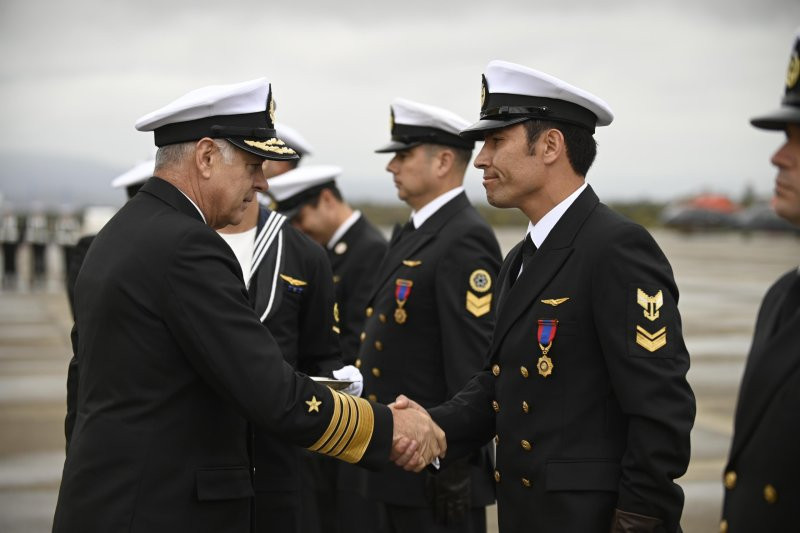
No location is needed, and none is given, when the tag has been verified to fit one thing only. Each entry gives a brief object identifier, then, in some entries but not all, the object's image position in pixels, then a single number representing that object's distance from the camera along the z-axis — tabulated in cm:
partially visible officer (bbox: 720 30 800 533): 220
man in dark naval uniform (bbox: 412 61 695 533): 278
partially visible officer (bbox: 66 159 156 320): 488
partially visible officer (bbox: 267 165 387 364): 590
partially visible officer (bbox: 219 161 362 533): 385
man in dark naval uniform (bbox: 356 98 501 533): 423
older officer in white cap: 275
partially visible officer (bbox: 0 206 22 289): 2102
